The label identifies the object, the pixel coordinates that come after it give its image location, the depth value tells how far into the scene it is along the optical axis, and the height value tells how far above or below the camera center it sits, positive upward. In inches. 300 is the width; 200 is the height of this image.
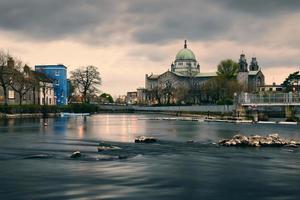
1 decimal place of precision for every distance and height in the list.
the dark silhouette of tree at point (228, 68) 7544.3 +652.6
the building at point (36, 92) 4290.8 +168.8
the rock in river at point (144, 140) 1551.4 -128.4
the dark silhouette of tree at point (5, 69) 3893.9 +347.9
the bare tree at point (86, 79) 5467.5 +345.0
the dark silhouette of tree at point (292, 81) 6320.9 +348.3
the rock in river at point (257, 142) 1411.2 -127.8
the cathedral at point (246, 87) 6855.3 +302.6
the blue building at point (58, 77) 5772.6 +395.9
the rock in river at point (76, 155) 1093.0 -128.1
